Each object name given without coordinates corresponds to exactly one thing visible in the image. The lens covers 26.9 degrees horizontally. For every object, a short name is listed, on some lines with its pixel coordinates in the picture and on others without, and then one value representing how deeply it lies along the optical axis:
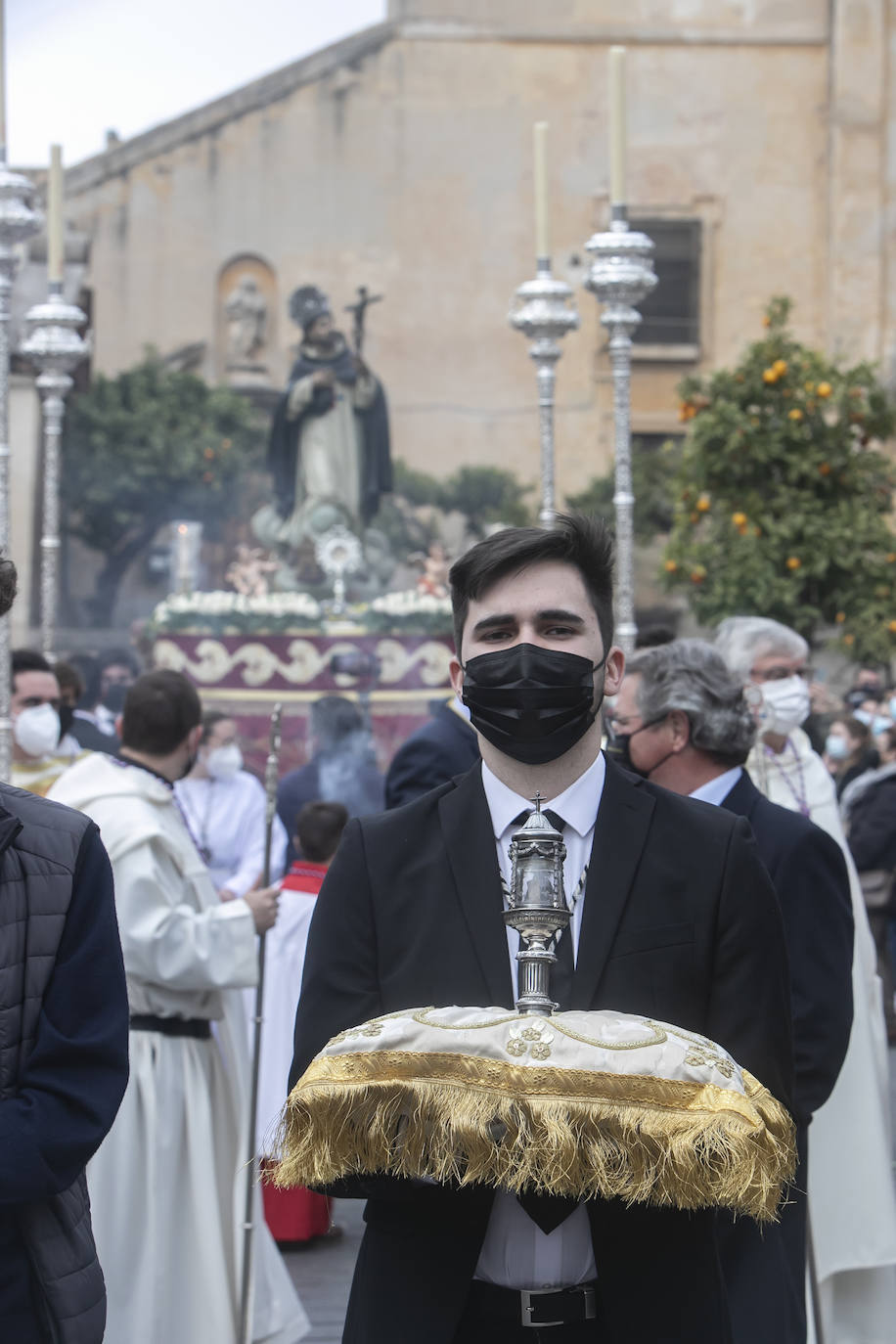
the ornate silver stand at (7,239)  6.60
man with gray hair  3.36
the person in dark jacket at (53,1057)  2.71
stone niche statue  34.47
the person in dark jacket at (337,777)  9.88
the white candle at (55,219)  8.62
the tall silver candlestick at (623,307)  8.02
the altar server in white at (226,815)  8.69
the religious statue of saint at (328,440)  18.75
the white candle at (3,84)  6.85
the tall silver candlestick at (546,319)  8.88
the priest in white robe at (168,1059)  4.95
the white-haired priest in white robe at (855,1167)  5.09
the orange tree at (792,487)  21.00
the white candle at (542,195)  8.82
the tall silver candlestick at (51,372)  8.97
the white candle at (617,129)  7.96
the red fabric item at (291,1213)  7.13
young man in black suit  2.45
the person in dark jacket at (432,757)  5.99
